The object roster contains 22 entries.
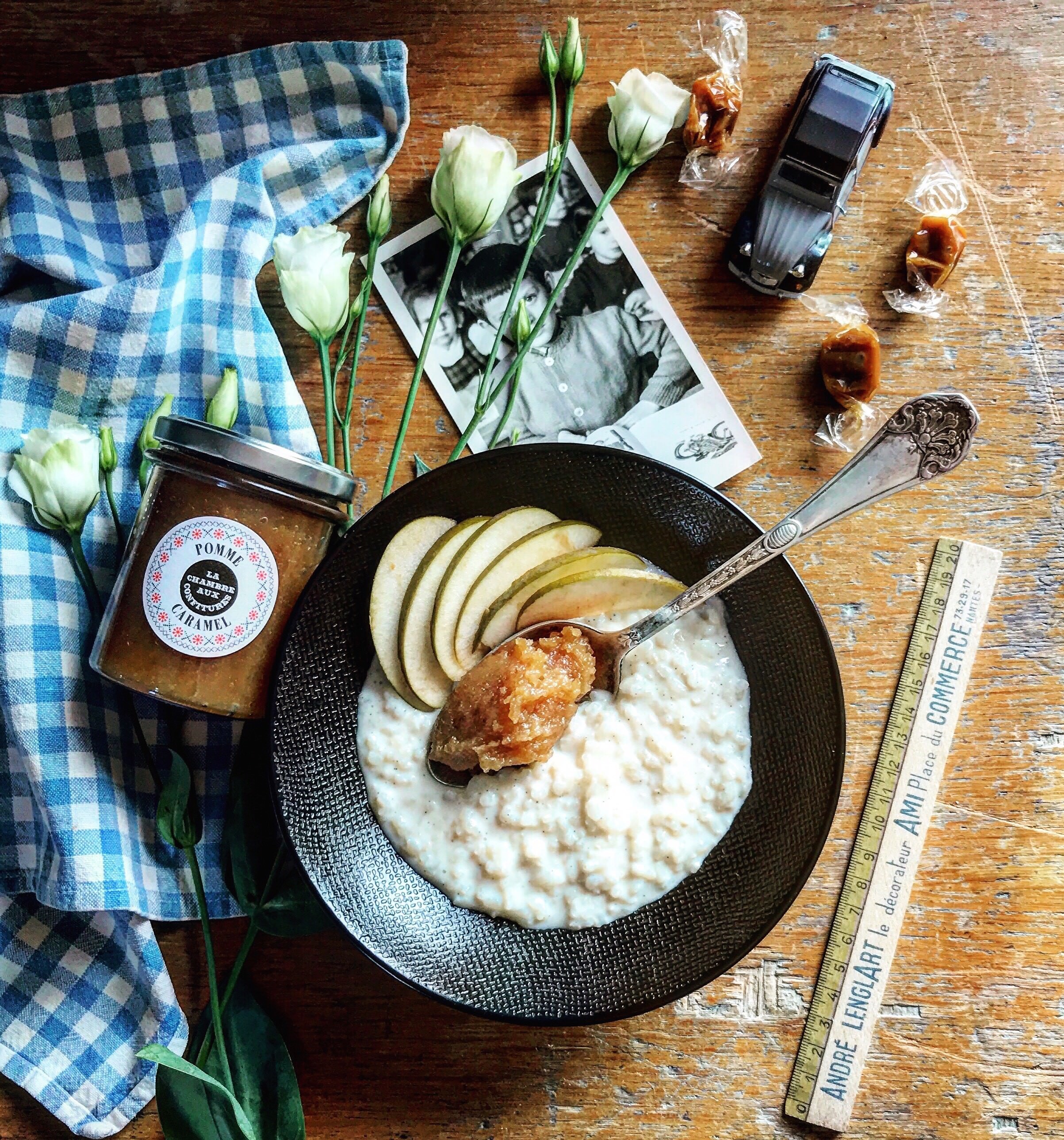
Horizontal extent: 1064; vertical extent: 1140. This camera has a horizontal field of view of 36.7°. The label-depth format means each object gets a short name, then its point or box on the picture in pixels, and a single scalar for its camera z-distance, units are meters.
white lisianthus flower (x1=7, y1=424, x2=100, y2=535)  0.49
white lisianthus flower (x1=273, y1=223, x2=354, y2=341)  0.50
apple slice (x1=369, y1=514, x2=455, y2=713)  0.50
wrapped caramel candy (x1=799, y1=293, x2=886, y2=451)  0.53
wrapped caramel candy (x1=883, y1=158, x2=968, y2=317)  0.53
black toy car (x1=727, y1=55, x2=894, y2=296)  0.51
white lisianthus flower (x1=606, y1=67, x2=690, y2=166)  0.52
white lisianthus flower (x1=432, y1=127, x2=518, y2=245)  0.51
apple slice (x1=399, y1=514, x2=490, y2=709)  0.50
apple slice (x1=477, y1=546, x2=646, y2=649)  0.49
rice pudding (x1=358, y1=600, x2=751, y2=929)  0.49
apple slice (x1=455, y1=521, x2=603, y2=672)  0.50
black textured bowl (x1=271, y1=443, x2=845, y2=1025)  0.50
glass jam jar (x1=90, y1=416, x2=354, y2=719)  0.47
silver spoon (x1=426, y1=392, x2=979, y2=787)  0.46
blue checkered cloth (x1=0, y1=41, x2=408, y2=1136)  0.51
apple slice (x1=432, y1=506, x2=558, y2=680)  0.49
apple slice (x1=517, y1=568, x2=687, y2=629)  0.49
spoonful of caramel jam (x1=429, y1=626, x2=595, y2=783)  0.48
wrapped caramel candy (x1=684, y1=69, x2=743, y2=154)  0.53
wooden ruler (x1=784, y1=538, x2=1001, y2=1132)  0.54
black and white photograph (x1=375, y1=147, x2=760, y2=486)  0.54
